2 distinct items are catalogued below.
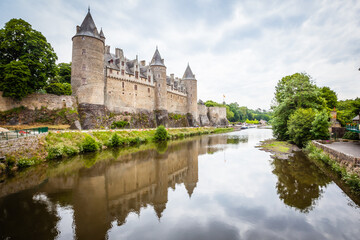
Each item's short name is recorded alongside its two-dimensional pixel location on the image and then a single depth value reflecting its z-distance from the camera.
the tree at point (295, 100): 23.62
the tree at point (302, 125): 19.55
